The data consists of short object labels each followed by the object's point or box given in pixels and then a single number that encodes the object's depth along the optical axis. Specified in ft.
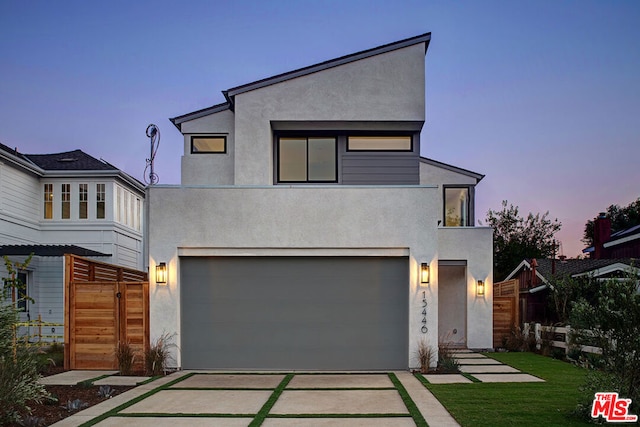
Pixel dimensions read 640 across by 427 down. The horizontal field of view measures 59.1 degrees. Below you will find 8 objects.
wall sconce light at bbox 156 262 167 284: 40.01
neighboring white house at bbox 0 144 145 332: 64.18
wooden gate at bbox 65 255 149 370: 40.65
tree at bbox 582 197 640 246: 163.94
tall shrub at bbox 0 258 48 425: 23.63
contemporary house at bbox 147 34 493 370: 40.14
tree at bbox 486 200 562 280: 126.11
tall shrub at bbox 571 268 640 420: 23.67
